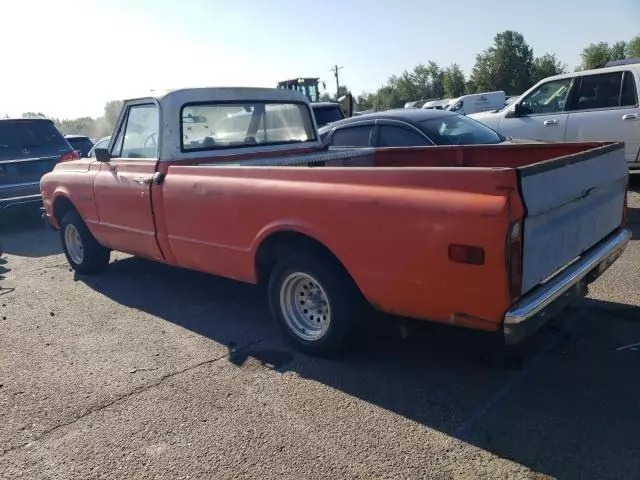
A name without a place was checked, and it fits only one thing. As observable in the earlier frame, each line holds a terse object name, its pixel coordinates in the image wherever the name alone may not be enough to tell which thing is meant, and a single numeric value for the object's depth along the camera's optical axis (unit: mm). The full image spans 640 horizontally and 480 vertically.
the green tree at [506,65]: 62031
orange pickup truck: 2820
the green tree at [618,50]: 53594
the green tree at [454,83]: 69000
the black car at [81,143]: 14754
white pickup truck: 7758
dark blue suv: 9227
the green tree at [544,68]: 62375
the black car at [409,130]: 7055
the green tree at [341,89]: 71919
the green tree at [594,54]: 53962
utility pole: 70875
